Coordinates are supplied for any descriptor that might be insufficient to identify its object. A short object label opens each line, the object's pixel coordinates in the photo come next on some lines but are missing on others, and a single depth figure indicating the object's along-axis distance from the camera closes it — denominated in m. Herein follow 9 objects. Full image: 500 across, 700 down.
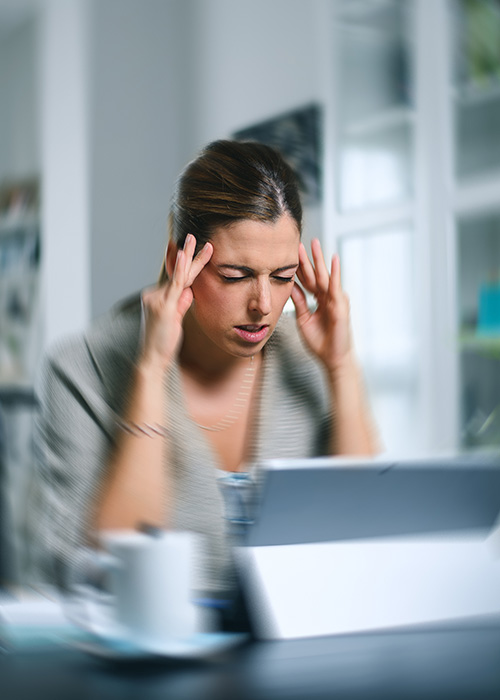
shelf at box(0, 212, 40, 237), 3.60
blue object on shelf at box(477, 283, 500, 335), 2.33
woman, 1.01
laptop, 0.74
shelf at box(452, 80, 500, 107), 2.42
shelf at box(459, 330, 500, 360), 2.34
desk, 0.57
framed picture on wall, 2.87
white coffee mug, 0.66
